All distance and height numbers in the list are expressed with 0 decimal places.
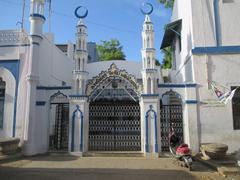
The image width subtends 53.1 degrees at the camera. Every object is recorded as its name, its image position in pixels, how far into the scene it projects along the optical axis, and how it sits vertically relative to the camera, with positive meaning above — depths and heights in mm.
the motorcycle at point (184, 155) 7762 -1135
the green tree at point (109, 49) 28036 +8682
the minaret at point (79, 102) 10523 +919
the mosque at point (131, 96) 10367 +1153
